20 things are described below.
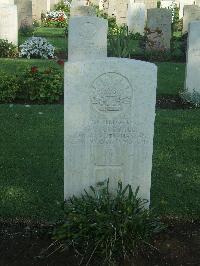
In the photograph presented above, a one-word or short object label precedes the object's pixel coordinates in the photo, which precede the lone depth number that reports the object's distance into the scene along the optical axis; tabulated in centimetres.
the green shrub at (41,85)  917
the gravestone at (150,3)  2172
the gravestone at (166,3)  2438
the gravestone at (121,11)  2003
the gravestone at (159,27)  1449
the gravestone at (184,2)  2419
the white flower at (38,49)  1366
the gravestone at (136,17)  1822
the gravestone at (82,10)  1644
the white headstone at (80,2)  2001
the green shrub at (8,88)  907
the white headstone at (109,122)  403
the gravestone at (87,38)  977
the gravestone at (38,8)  2098
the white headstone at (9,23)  1391
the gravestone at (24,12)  1791
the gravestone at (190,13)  1669
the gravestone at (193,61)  923
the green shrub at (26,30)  1780
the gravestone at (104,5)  2355
